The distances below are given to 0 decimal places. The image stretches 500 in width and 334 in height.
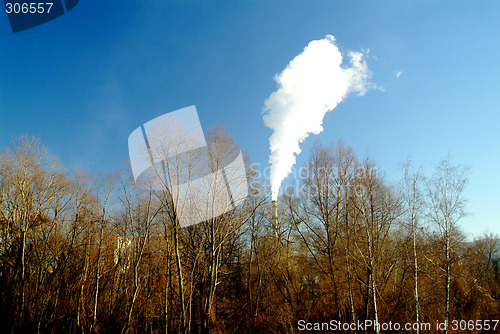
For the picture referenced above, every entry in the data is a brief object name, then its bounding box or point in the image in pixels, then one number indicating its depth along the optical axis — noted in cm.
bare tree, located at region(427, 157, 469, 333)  1324
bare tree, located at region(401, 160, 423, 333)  1444
